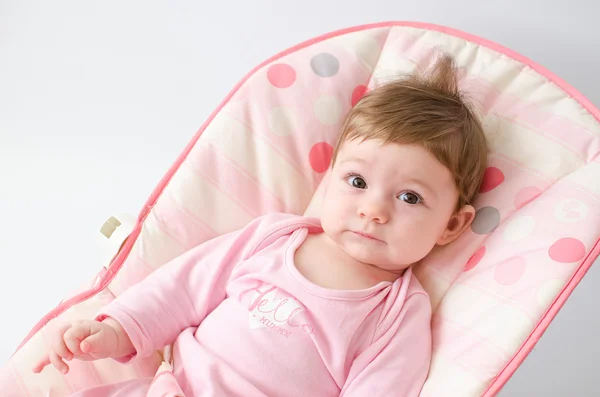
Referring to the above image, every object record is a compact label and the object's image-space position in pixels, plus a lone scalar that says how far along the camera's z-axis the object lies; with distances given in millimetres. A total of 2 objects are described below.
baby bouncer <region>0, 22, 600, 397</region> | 1099
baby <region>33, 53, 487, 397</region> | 1097
